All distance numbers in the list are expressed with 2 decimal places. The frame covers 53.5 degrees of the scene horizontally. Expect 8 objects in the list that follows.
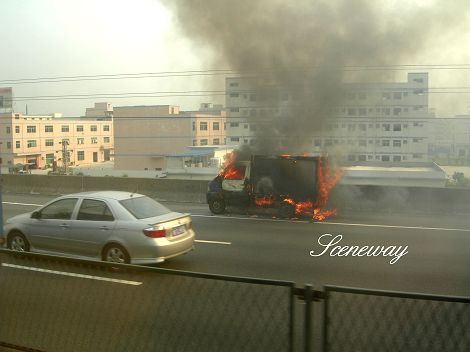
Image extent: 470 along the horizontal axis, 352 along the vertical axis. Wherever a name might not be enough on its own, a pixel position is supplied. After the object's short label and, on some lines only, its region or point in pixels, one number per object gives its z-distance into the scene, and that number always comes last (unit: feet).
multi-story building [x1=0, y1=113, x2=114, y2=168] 174.50
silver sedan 23.36
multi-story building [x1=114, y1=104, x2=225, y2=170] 187.42
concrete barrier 47.91
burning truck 42.50
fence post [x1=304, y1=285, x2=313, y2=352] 8.50
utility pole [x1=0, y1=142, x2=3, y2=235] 27.37
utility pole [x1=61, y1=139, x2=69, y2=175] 151.92
